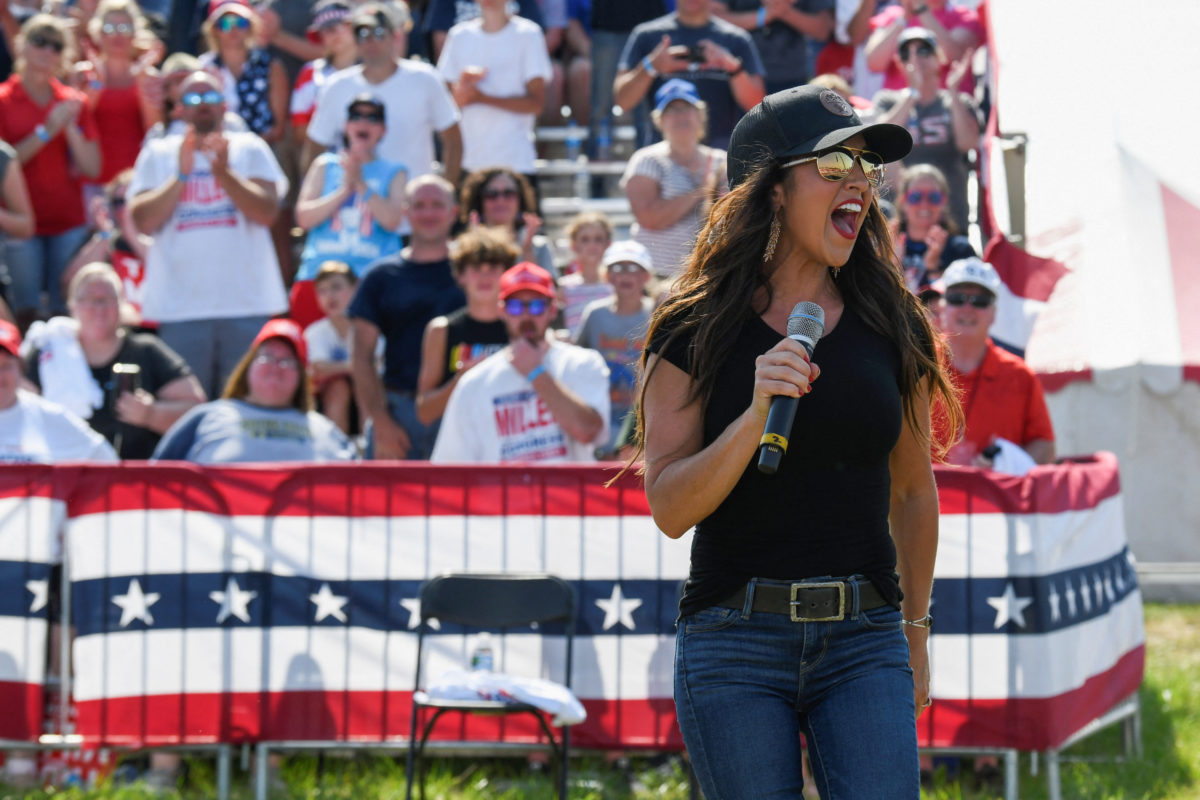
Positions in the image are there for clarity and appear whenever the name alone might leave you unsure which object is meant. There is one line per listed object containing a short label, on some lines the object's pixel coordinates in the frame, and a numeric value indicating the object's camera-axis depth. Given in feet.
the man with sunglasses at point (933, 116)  67.00
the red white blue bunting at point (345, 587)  41.06
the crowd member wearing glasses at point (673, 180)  62.34
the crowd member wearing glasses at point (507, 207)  60.08
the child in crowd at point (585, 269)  60.95
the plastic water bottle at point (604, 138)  77.30
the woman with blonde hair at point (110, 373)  52.49
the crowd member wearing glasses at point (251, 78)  74.79
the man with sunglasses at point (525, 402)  47.47
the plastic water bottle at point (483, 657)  40.16
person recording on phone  68.54
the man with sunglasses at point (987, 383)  47.39
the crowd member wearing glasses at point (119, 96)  73.51
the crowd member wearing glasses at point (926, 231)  58.80
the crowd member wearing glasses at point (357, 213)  62.08
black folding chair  39.42
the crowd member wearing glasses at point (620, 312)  55.42
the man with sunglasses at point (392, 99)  66.39
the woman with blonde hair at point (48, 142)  69.92
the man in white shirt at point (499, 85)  70.64
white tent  60.13
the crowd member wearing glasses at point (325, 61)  73.15
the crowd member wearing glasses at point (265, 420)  47.11
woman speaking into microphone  19.71
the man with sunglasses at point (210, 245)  60.08
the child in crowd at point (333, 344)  57.98
